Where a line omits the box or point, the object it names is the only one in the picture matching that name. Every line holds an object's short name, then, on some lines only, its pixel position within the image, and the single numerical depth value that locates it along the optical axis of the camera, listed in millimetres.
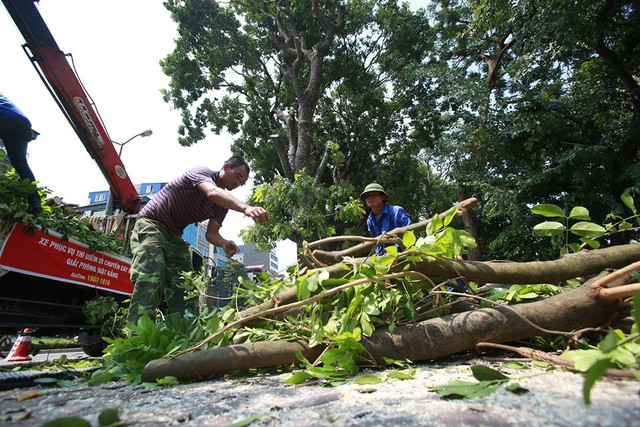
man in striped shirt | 2471
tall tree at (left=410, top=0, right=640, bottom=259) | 7781
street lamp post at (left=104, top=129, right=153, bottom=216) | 7186
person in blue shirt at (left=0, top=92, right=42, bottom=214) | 3186
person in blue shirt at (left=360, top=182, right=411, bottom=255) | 3631
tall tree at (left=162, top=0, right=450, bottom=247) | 12477
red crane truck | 2967
